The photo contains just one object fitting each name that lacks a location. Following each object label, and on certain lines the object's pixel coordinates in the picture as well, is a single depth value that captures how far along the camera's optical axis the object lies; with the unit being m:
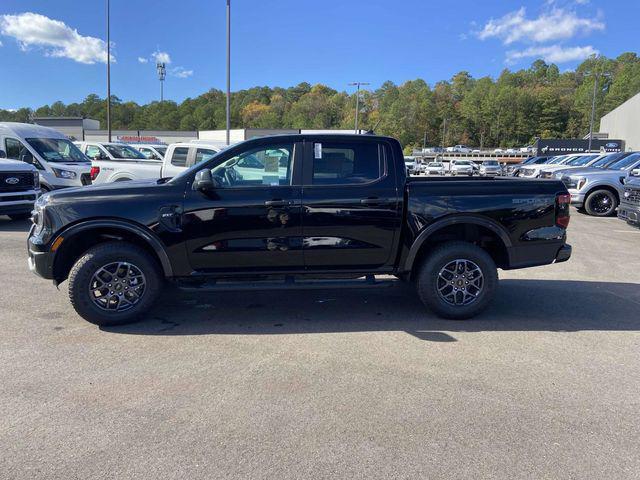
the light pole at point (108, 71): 28.44
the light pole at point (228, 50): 22.88
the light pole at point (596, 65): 135.12
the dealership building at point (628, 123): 50.19
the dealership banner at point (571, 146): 46.34
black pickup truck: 4.80
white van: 13.07
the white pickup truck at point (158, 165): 11.81
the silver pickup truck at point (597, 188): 13.78
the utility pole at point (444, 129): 137.57
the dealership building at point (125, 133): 60.00
